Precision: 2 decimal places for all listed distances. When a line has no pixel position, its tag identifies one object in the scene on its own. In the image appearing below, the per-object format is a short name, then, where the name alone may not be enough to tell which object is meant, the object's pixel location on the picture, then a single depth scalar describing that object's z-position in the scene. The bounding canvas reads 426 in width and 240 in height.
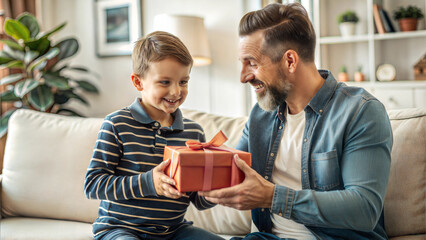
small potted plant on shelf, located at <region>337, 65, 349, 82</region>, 3.61
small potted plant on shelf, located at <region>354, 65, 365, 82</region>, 3.57
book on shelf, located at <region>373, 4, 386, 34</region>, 3.33
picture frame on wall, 3.75
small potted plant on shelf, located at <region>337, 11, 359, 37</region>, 3.54
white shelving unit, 3.29
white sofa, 1.78
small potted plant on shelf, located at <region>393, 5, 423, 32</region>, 3.33
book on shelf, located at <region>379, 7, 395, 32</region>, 3.33
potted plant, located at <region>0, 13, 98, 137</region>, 3.07
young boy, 1.25
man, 1.10
